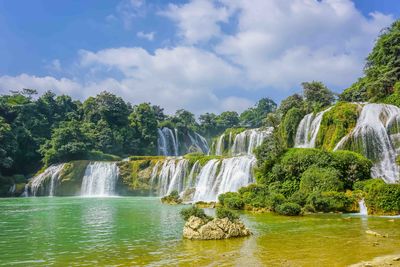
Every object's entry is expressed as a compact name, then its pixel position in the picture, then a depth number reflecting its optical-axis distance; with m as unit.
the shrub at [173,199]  35.62
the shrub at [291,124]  43.12
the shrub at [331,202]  24.27
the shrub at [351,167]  27.64
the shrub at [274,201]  24.91
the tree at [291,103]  52.88
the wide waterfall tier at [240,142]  54.34
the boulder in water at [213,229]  14.63
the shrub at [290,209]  22.69
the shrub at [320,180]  26.31
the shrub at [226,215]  15.42
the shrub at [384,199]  21.55
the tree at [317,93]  54.42
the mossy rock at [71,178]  53.28
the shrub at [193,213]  15.73
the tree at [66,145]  57.66
